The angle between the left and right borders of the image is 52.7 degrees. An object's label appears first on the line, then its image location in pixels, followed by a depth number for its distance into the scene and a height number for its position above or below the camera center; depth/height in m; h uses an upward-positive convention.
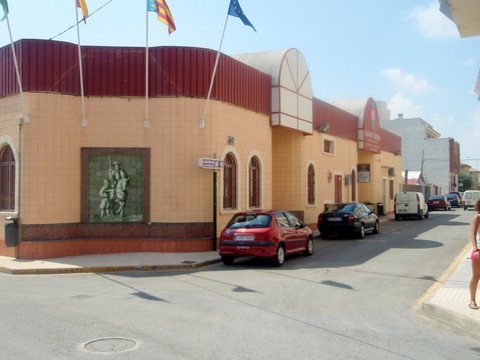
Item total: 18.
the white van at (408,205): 31.44 -0.95
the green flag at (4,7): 13.47 +5.17
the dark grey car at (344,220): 19.34 -1.19
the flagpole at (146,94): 14.45 +2.94
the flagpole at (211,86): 15.03 +3.29
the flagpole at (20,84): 13.45 +3.08
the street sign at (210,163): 14.66 +0.87
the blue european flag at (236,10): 15.34 +5.74
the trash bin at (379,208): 34.00 -1.26
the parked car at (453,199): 53.60 -0.99
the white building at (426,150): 67.56 +5.70
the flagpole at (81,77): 14.06 +3.36
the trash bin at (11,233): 13.49 -1.14
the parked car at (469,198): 48.97 -0.82
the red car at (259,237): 12.27 -1.18
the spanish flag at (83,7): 14.06 +5.40
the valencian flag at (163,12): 14.08 +5.29
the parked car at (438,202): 46.56 -1.19
